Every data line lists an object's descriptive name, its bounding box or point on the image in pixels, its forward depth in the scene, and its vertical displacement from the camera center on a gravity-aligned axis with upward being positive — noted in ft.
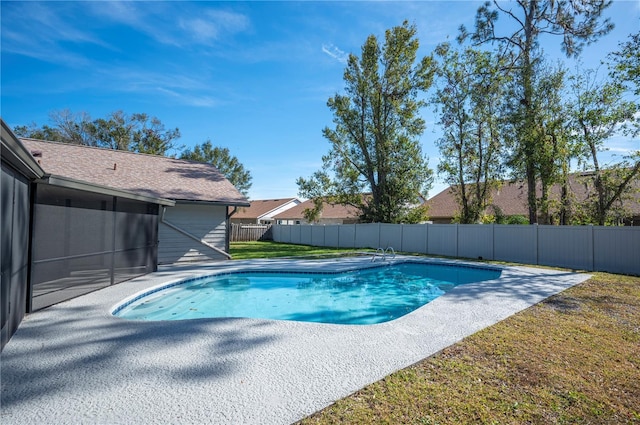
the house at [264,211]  129.49 +4.61
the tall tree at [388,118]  67.87 +22.61
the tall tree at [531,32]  50.83 +31.48
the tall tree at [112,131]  89.86 +25.09
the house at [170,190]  40.34 +4.08
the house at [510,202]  47.44 +5.11
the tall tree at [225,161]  117.74 +22.29
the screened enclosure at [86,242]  19.85 -1.76
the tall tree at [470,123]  57.52 +18.17
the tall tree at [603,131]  41.65 +12.70
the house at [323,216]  113.09 +2.74
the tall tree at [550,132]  48.29 +13.71
